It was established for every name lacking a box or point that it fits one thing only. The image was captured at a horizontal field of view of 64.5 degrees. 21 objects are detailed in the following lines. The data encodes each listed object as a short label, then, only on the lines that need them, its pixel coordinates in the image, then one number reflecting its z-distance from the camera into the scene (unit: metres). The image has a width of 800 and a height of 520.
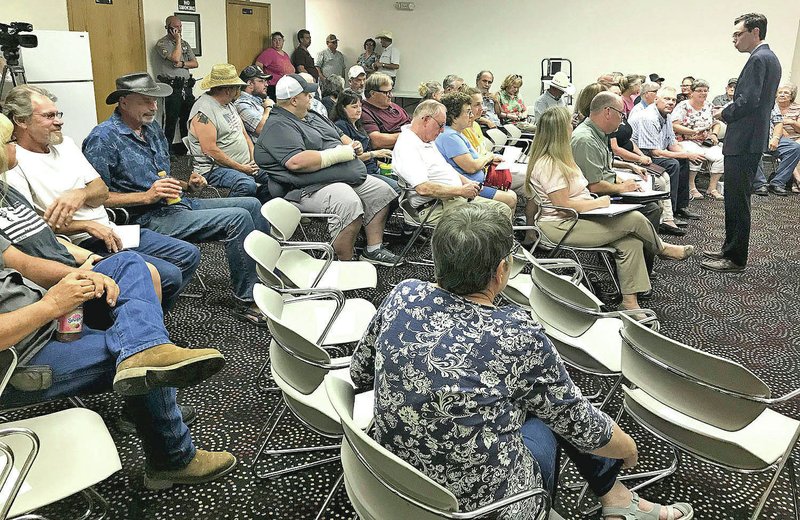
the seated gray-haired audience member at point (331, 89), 7.02
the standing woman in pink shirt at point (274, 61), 10.39
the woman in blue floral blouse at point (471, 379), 1.34
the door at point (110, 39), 7.48
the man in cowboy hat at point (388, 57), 12.10
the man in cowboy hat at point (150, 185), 3.11
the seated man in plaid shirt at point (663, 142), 6.36
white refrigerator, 6.23
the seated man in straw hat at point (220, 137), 4.46
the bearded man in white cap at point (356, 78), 7.57
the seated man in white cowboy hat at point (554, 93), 7.56
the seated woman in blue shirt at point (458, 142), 4.46
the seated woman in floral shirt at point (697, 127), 7.30
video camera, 5.09
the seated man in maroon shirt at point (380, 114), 5.53
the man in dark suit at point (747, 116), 4.28
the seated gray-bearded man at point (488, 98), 7.98
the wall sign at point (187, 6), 8.72
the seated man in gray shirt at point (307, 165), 3.99
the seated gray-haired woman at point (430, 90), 6.44
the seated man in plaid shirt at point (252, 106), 5.60
